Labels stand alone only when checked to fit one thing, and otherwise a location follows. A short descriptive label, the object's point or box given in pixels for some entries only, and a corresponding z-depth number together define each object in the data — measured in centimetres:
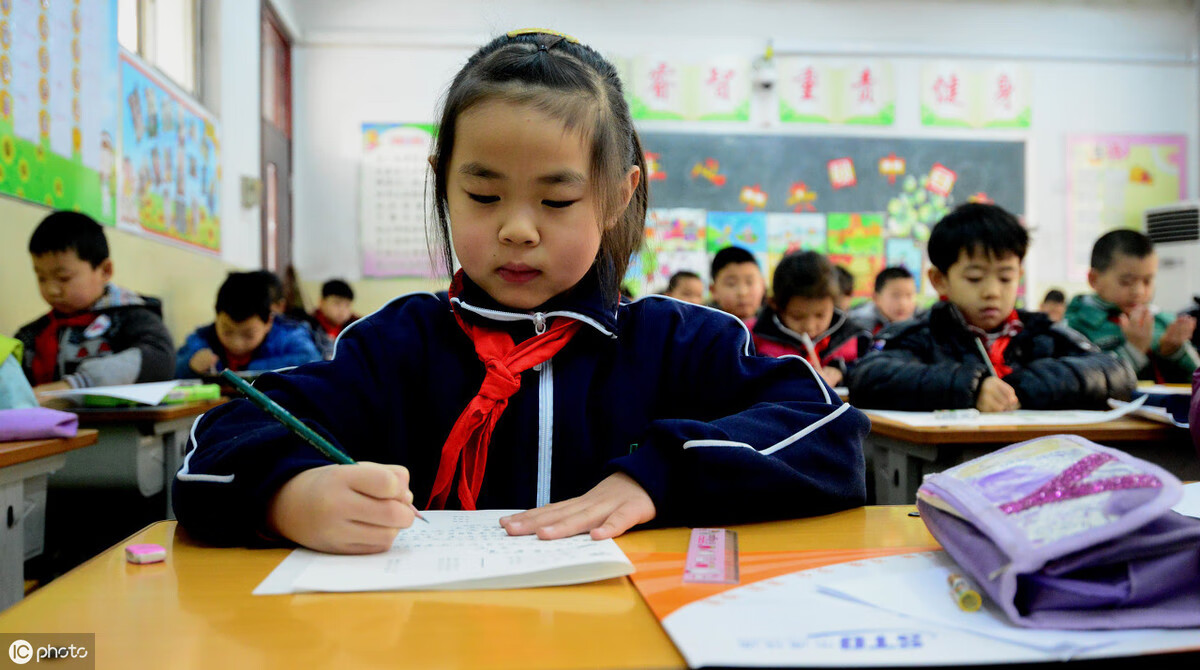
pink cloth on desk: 140
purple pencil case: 47
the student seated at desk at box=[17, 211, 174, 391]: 235
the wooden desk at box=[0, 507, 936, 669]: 44
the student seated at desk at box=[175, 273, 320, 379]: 306
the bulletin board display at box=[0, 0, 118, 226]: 225
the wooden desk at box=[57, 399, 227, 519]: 190
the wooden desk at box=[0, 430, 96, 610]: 130
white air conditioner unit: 565
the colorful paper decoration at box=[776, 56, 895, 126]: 580
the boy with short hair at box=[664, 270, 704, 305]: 477
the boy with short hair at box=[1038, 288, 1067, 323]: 557
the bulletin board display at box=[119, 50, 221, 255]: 311
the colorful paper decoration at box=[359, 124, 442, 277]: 551
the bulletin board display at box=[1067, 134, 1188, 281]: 597
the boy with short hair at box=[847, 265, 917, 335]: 479
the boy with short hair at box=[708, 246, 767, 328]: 371
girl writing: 76
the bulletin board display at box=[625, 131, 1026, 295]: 574
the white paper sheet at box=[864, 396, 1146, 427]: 166
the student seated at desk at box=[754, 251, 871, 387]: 311
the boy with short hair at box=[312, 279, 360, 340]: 508
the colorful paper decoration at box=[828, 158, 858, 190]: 580
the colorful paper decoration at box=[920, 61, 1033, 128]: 586
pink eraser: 63
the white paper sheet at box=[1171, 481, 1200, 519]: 73
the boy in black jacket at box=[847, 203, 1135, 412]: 200
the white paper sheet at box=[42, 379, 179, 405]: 183
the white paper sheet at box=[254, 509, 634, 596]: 55
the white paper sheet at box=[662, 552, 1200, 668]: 42
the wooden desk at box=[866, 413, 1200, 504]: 157
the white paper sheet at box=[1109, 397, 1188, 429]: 159
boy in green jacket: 299
